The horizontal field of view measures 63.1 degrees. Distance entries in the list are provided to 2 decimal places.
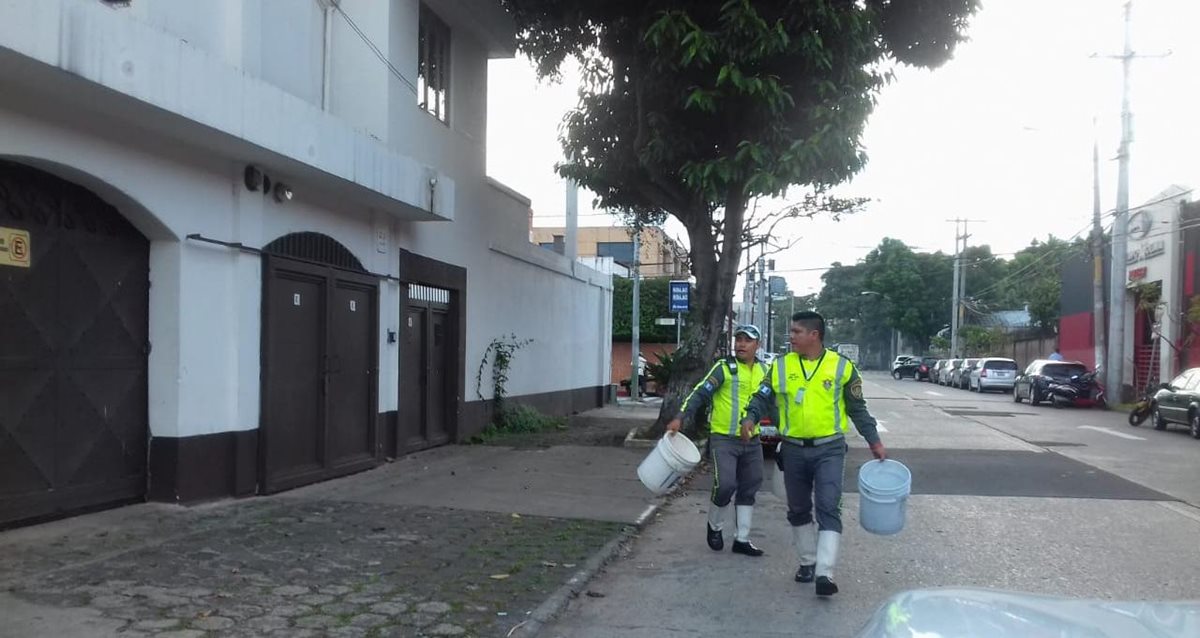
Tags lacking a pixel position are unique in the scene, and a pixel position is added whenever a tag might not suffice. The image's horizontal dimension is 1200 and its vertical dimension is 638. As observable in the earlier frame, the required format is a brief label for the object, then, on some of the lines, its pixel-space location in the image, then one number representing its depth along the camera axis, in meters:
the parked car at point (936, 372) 50.94
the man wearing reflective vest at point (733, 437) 7.34
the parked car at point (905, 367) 59.44
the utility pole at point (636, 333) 24.38
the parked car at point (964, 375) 43.64
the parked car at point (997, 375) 40.12
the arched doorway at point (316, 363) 9.65
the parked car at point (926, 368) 55.34
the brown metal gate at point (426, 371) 13.14
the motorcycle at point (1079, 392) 28.62
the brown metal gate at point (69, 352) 7.15
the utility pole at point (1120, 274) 28.11
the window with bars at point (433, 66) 13.50
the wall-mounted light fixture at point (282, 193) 9.74
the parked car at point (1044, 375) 29.14
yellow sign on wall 7.05
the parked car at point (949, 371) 46.84
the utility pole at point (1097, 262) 29.78
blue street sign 22.55
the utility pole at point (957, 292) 54.80
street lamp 79.84
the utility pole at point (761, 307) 41.64
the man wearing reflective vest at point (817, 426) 6.16
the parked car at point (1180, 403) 18.82
